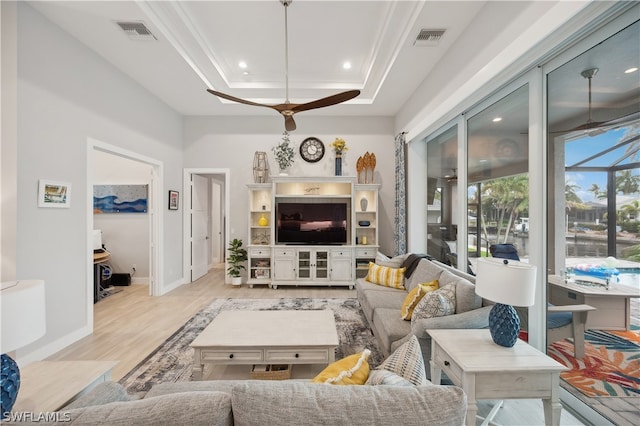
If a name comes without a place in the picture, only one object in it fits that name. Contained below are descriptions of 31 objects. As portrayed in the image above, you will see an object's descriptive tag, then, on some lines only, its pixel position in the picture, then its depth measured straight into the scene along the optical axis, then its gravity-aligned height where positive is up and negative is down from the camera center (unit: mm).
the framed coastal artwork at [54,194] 2676 +185
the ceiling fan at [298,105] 2645 +1071
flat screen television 5312 -201
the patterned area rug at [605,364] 1595 -961
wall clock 5512 +1264
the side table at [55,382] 1286 -876
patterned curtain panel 4598 +182
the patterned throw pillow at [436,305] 2236 -754
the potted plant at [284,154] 5293 +1147
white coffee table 2162 -1035
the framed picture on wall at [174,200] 5082 +236
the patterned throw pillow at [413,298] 2494 -787
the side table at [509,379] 1520 -924
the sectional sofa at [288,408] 812 -588
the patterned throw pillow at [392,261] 3838 -688
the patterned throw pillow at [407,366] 1094 -655
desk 4343 -956
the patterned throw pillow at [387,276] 3562 -839
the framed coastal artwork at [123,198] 5332 +273
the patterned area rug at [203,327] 2393 -1397
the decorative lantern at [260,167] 5359 +876
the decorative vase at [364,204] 5375 +168
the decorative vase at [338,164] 5367 +944
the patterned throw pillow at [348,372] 1126 -676
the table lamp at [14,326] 1139 -490
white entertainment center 5172 -355
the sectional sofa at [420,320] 2131 -873
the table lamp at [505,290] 1625 -467
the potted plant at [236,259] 5273 -887
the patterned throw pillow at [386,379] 1025 -633
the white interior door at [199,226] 5656 -298
